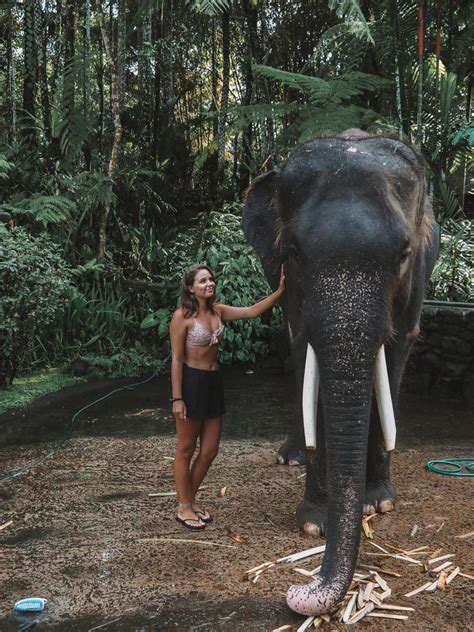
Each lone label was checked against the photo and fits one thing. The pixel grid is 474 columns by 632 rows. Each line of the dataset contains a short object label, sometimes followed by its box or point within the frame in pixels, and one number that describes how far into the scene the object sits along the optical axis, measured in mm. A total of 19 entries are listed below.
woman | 4344
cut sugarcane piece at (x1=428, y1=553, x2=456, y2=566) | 3796
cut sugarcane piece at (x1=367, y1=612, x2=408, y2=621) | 3203
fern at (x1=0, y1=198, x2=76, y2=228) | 9758
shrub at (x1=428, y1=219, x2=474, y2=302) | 9750
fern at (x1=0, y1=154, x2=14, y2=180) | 9360
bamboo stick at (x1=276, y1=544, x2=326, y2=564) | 3803
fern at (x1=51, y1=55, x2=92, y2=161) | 11305
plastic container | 3375
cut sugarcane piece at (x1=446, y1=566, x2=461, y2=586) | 3576
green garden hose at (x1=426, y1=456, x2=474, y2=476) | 5396
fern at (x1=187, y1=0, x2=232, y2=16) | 9469
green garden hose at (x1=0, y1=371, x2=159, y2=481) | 5551
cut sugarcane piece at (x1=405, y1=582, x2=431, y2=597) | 3447
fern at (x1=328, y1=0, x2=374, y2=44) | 9500
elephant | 3113
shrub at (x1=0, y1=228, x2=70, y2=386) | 7871
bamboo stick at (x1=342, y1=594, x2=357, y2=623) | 3184
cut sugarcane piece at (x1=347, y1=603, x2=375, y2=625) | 3170
